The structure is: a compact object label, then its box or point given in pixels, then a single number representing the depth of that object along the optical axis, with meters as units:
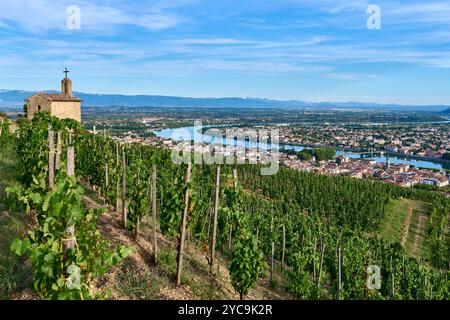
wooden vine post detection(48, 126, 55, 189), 7.25
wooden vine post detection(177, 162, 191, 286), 8.83
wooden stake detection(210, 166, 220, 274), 10.06
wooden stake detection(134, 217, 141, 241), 11.12
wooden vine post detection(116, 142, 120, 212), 13.62
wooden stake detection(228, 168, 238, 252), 10.31
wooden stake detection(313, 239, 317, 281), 20.80
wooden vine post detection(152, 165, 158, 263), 9.63
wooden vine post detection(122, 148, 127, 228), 12.10
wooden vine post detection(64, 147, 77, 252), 4.71
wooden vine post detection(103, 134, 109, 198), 14.41
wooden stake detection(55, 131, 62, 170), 7.39
